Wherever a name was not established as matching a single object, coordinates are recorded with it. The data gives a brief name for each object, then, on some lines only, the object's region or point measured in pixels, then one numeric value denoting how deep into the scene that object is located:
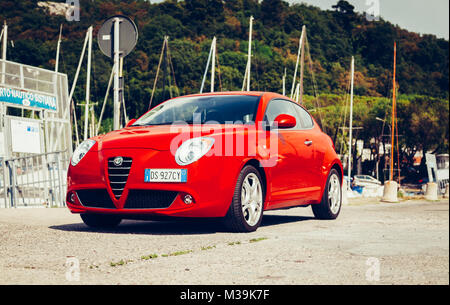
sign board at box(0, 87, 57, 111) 16.39
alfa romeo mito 6.97
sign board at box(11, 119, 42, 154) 15.75
